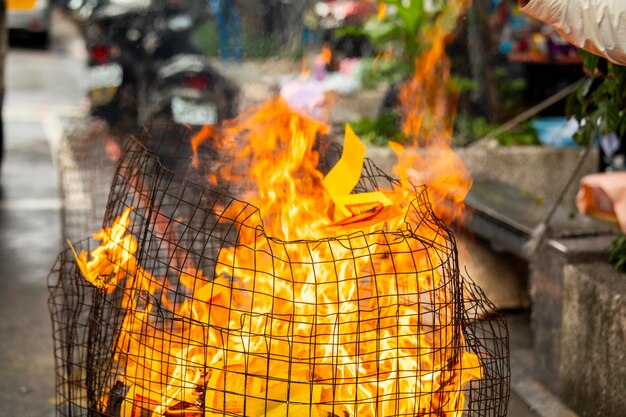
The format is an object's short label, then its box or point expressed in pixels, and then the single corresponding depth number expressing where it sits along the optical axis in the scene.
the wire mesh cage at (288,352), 2.97
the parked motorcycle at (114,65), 11.77
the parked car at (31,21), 19.97
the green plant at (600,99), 3.90
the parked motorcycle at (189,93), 10.26
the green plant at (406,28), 8.32
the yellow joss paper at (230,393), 2.96
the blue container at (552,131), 8.02
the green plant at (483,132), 7.97
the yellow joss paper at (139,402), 3.10
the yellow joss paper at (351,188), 3.09
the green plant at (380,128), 7.70
